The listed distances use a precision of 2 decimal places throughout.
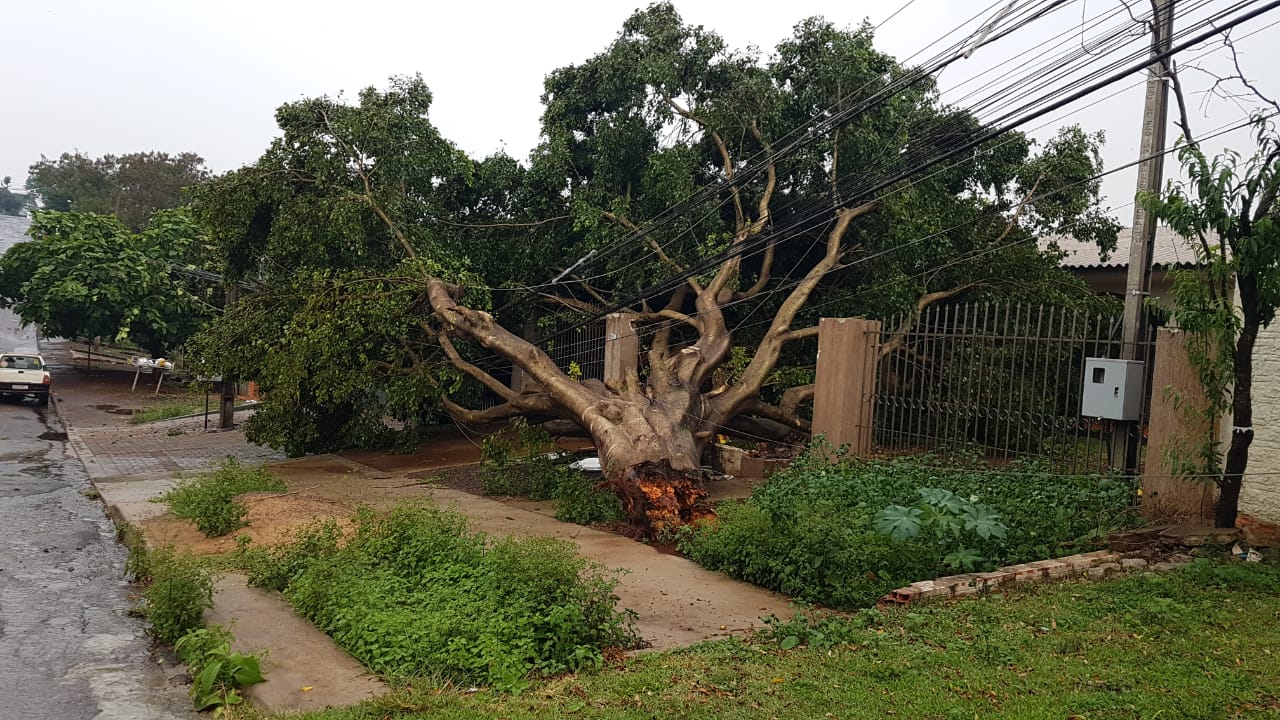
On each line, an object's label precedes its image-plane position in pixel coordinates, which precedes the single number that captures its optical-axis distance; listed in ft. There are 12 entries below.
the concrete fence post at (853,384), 35.81
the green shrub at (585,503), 34.40
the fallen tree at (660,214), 45.73
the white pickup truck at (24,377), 85.81
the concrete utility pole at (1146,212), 27.68
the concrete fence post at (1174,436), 27.63
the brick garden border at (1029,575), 22.00
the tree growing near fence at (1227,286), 23.48
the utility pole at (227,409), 73.15
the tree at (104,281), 92.07
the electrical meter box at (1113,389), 28.43
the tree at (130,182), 161.17
